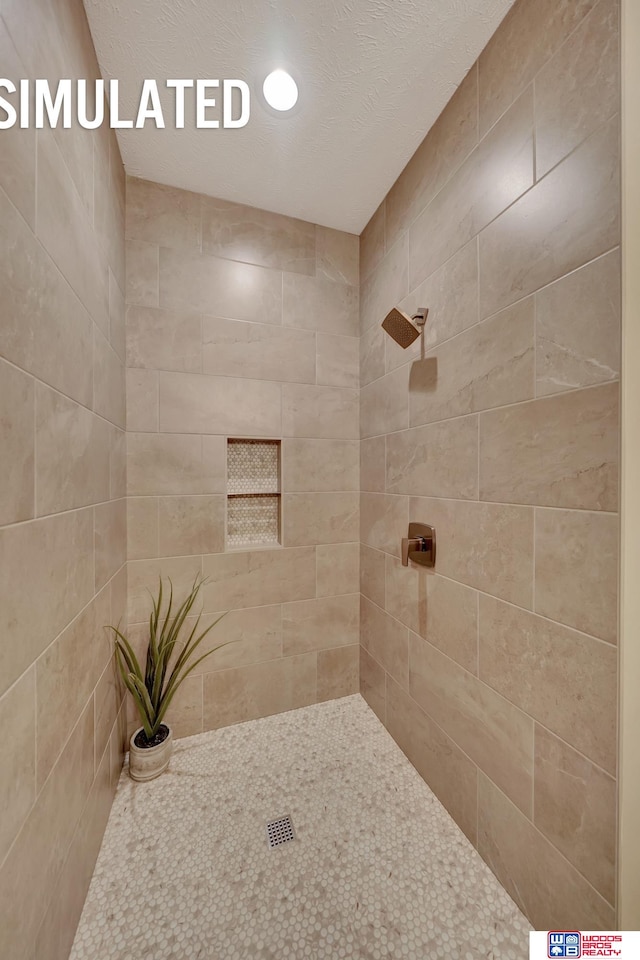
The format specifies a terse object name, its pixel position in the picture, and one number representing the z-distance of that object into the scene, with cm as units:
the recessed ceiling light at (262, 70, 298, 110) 107
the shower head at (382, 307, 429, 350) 122
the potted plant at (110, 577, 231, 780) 129
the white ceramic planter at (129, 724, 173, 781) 129
